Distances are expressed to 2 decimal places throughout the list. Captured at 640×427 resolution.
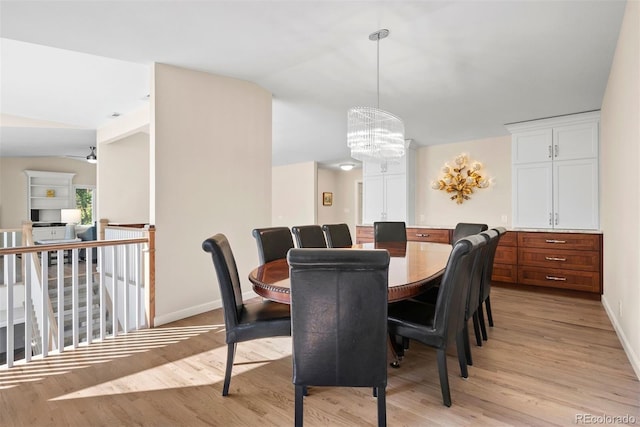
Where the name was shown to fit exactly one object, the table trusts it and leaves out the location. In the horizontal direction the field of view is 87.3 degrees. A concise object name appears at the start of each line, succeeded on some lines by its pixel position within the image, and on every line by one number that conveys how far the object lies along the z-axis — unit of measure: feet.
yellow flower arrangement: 18.71
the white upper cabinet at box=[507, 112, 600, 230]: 14.20
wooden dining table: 5.70
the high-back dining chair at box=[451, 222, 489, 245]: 11.51
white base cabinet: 24.23
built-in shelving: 24.91
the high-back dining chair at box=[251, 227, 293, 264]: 8.62
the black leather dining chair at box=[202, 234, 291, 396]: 5.92
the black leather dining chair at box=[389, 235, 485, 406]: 5.66
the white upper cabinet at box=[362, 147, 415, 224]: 19.81
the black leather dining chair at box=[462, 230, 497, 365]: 7.12
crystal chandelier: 9.68
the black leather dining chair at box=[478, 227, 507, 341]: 8.64
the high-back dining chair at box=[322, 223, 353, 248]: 11.30
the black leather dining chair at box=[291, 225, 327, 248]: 10.04
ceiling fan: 19.50
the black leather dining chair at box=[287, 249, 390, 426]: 4.64
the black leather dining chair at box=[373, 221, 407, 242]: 13.92
